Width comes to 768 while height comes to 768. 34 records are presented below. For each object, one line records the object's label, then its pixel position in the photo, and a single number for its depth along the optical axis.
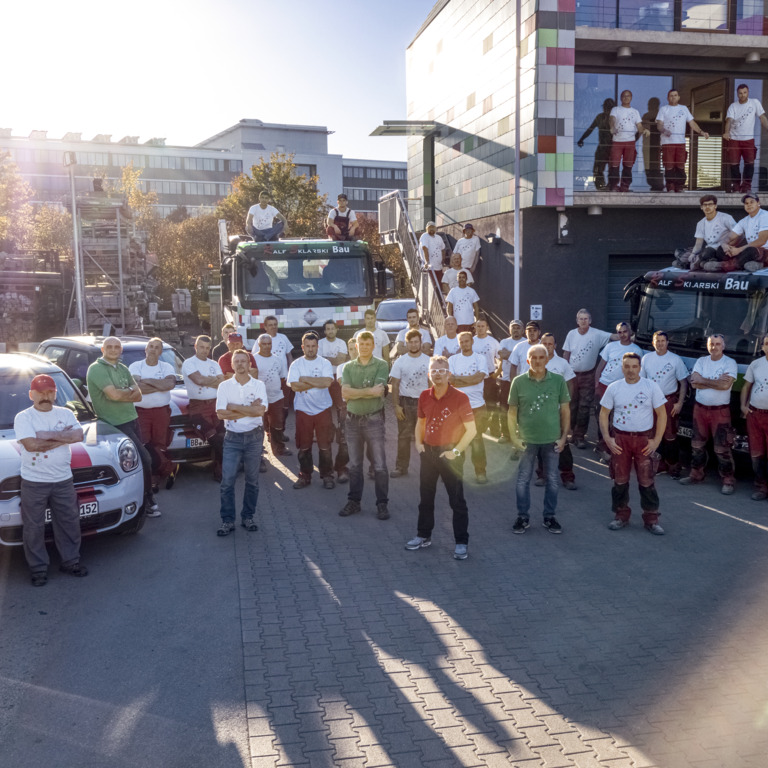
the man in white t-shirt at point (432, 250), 17.92
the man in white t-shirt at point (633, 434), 8.07
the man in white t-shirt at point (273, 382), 10.92
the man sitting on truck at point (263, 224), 15.64
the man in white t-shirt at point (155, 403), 9.38
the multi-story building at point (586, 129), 16.05
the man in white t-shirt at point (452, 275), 17.08
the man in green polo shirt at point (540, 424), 8.12
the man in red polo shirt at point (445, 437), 7.38
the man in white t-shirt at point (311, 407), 9.70
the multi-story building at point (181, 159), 94.00
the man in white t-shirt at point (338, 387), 10.32
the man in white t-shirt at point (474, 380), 9.95
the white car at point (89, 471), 7.03
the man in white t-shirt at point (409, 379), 9.91
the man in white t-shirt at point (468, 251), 18.05
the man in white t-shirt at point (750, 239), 10.42
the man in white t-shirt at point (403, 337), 11.41
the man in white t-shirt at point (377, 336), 11.75
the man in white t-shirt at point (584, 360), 11.62
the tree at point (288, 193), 38.59
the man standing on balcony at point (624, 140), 16.19
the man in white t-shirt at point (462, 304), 14.91
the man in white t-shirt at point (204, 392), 10.09
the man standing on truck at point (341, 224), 15.54
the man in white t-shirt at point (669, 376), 10.01
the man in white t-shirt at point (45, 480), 6.87
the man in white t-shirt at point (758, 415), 9.16
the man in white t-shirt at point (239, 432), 8.16
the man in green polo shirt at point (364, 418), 8.72
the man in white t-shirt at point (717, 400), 9.55
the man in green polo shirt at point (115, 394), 8.55
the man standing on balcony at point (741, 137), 16.09
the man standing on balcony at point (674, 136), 16.19
